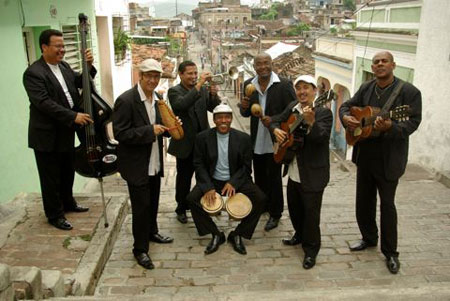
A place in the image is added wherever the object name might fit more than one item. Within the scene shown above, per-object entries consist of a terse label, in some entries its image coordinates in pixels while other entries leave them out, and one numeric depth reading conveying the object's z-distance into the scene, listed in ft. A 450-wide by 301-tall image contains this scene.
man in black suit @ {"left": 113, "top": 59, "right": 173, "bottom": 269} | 13.83
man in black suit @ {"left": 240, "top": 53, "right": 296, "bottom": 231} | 16.53
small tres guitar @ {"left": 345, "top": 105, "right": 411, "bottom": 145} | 12.86
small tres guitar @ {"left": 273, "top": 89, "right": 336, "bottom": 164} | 13.53
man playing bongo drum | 15.90
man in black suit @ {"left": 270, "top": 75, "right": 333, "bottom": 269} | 13.82
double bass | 14.56
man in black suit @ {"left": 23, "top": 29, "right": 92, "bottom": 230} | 14.12
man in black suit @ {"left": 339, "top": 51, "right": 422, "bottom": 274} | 13.37
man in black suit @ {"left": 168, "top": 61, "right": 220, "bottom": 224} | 16.42
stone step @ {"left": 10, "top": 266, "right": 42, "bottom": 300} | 10.08
